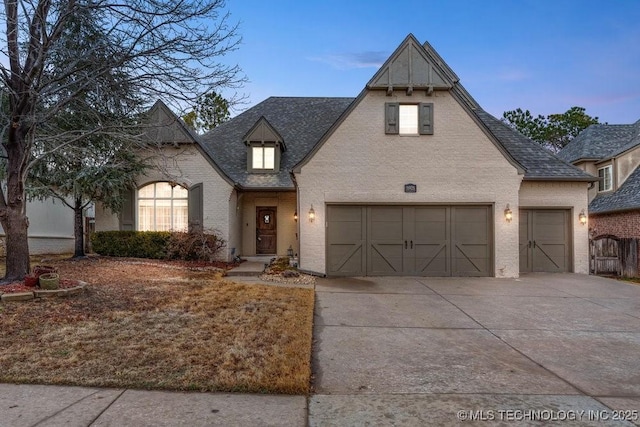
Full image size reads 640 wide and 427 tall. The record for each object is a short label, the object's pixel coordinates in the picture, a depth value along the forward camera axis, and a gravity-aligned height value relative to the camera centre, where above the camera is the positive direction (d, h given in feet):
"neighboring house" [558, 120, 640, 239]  46.32 +6.35
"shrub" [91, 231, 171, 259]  43.39 -2.54
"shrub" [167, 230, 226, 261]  42.04 -2.84
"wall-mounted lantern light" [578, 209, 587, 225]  40.40 -0.07
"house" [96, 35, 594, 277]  36.65 +3.39
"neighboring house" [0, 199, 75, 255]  55.06 -0.72
